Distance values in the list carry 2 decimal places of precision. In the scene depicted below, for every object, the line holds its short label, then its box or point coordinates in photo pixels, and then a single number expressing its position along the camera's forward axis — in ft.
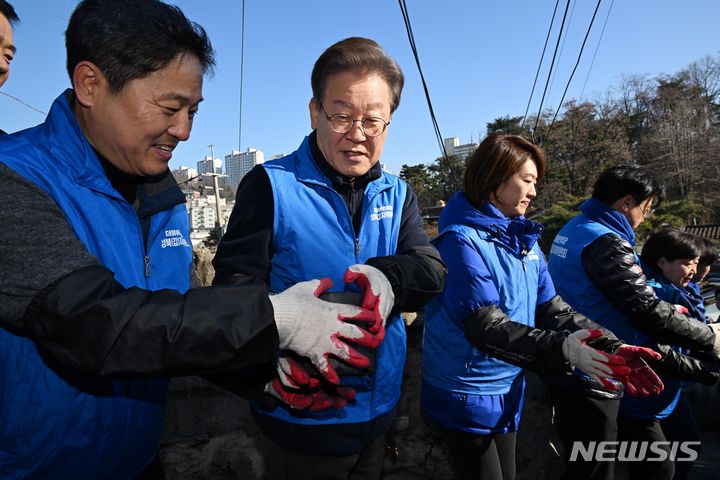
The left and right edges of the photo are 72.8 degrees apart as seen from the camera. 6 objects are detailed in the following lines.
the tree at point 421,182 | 158.10
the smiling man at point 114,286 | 2.97
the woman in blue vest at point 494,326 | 6.29
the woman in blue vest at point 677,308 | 8.25
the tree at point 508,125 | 133.30
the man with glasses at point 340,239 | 5.07
